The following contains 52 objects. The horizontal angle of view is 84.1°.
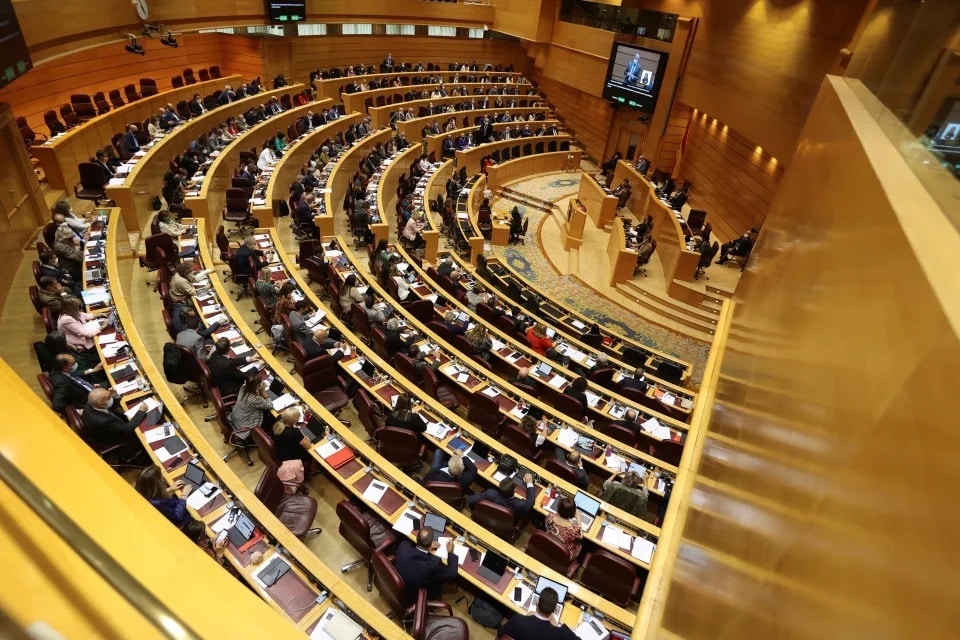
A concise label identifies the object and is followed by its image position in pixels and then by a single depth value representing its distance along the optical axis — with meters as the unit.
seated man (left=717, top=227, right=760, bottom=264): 11.61
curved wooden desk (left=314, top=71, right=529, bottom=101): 17.17
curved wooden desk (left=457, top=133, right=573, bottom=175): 16.52
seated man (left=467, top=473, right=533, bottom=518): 4.90
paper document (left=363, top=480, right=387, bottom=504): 4.78
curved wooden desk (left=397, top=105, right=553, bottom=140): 16.48
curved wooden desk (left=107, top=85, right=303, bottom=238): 8.70
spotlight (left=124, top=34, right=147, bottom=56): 10.89
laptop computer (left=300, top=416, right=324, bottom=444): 5.30
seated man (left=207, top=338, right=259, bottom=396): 5.78
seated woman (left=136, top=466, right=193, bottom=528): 4.03
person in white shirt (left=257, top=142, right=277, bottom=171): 11.83
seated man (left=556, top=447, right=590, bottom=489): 5.48
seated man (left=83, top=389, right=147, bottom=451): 4.72
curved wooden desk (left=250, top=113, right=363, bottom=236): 10.12
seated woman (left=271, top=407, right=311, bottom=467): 4.98
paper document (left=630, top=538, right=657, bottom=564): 4.65
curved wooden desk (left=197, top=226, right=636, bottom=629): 4.12
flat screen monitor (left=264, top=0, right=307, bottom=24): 15.16
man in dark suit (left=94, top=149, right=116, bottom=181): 8.97
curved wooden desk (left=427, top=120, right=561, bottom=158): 16.39
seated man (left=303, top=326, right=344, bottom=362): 6.57
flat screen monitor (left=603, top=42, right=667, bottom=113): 15.66
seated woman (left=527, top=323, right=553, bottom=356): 8.25
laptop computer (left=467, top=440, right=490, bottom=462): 5.55
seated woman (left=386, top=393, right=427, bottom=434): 5.53
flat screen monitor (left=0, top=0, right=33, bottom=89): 6.45
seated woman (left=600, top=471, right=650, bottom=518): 5.18
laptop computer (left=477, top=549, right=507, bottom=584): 4.27
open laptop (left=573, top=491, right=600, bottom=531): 4.92
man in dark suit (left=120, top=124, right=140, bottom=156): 10.19
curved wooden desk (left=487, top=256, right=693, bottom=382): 8.50
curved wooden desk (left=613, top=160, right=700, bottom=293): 10.93
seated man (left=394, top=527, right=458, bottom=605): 4.10
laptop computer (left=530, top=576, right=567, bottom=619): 4.08
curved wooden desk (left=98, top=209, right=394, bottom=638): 3.70
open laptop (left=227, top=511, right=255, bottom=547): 4.14
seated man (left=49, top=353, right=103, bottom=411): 4.95
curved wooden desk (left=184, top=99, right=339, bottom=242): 9.53
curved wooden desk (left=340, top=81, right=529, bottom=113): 16.95
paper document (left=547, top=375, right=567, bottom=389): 7.20
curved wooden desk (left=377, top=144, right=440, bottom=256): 11.25
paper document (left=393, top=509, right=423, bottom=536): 4.53
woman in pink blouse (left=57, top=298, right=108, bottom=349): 5.78
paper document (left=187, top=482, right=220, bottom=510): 4.40
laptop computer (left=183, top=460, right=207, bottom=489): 4.57
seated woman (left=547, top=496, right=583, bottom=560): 4.69
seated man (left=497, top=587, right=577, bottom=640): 3.68
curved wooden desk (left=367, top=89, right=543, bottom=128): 16.67
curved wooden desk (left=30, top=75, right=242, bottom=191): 9.06
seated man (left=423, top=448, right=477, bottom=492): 5.10
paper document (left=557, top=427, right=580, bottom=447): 6.01
